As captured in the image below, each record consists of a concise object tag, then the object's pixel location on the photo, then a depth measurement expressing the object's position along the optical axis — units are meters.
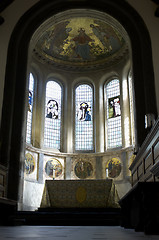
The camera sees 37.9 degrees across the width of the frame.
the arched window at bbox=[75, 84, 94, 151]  12.93
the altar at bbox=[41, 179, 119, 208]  7.54
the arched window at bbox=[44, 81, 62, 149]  12.63
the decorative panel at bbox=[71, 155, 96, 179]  11.99
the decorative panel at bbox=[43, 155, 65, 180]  11.68
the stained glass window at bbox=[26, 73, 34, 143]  11.91
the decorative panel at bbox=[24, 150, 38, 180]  10.95
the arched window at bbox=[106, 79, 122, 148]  12.43
